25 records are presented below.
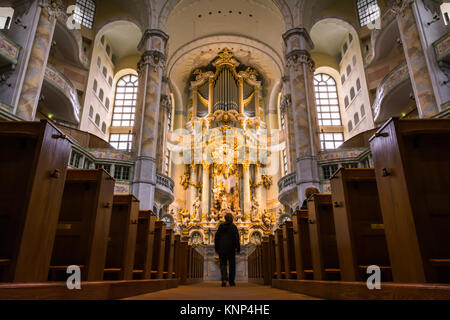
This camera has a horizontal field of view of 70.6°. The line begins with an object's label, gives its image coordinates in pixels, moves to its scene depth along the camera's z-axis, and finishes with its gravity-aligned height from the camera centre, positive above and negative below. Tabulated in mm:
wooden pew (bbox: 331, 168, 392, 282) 3363 +432
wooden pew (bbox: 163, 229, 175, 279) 7074 +269
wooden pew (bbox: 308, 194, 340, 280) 4046 +360
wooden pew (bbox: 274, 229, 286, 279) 6363 +208
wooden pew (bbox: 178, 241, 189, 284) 8578 +122
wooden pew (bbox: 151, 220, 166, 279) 6129 +310
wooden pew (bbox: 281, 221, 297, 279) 5561 +262
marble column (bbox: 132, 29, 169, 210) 14531 +7099
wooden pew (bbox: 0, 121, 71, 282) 2533 +572
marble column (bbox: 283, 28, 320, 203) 14578 +7410
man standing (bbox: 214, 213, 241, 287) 5883 +401
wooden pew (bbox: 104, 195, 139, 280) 4422 +380
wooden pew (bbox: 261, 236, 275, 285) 7865 +120
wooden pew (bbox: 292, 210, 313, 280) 4730 +300
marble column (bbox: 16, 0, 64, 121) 10992 +7306
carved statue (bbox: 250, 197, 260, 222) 22531 +3881
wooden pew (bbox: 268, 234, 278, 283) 7567 +202
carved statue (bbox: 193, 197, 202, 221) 22642 +3944
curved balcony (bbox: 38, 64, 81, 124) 14328 +7832
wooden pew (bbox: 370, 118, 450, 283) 2434 +553
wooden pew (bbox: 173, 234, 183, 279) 8453 +194
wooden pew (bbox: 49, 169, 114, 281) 3414 +416
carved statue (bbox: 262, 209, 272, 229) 22000 +3154
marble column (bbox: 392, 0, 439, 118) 10594 +6934
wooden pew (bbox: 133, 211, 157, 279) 5344 +362
